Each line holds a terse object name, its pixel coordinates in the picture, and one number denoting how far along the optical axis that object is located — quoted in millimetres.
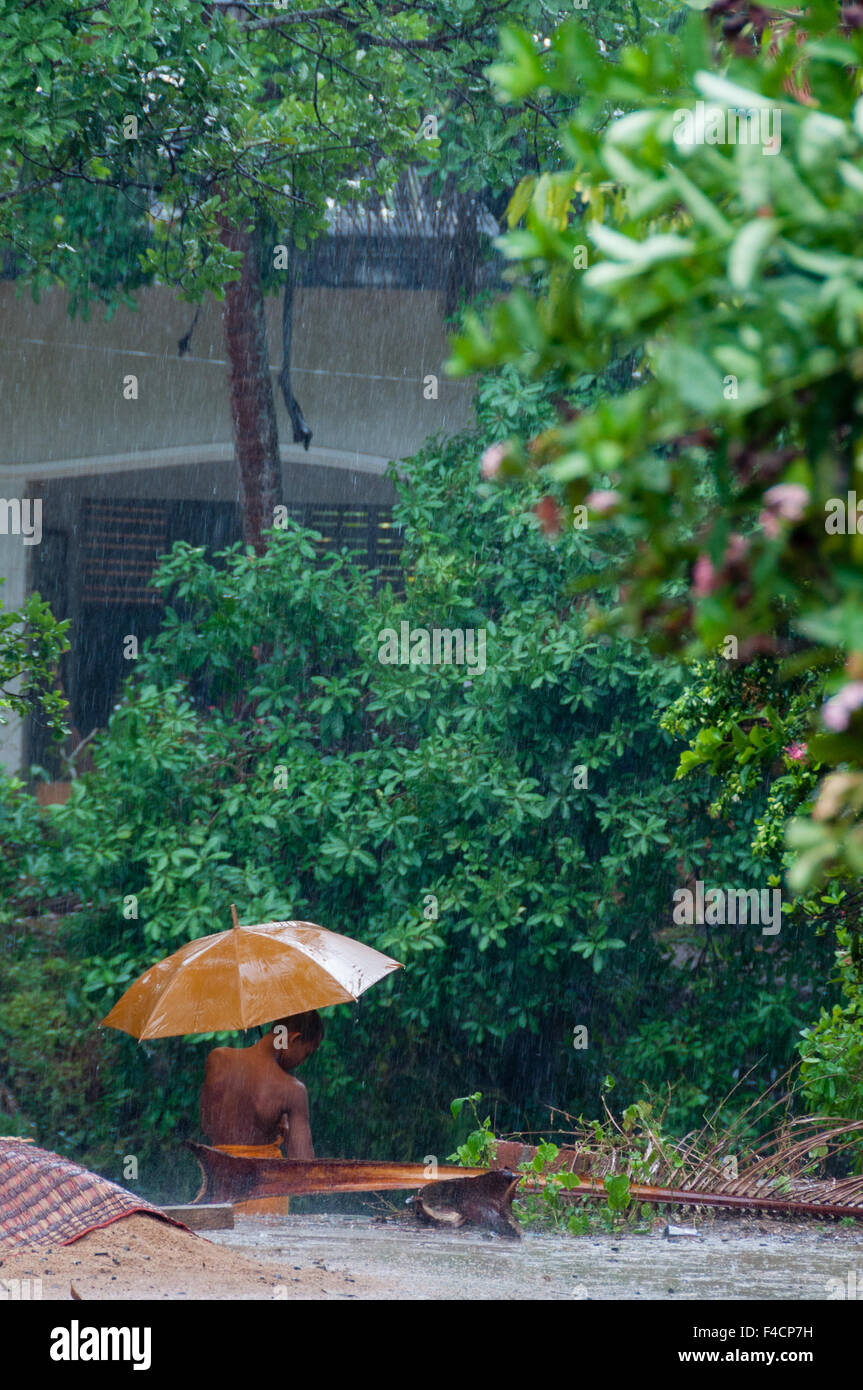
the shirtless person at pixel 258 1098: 13133
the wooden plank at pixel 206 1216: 10469
